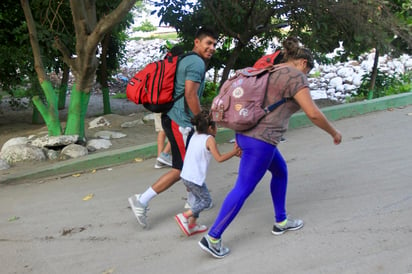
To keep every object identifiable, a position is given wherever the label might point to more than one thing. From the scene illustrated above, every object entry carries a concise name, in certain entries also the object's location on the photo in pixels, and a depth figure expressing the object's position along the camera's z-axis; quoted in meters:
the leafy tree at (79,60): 6.20
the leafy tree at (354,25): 7.84
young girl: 3.75
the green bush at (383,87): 10.28
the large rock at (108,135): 7.29
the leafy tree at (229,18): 8.27
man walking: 4.02
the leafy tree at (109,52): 8.80
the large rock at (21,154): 6.32
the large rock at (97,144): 6.72
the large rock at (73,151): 6.34
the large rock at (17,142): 6.82
